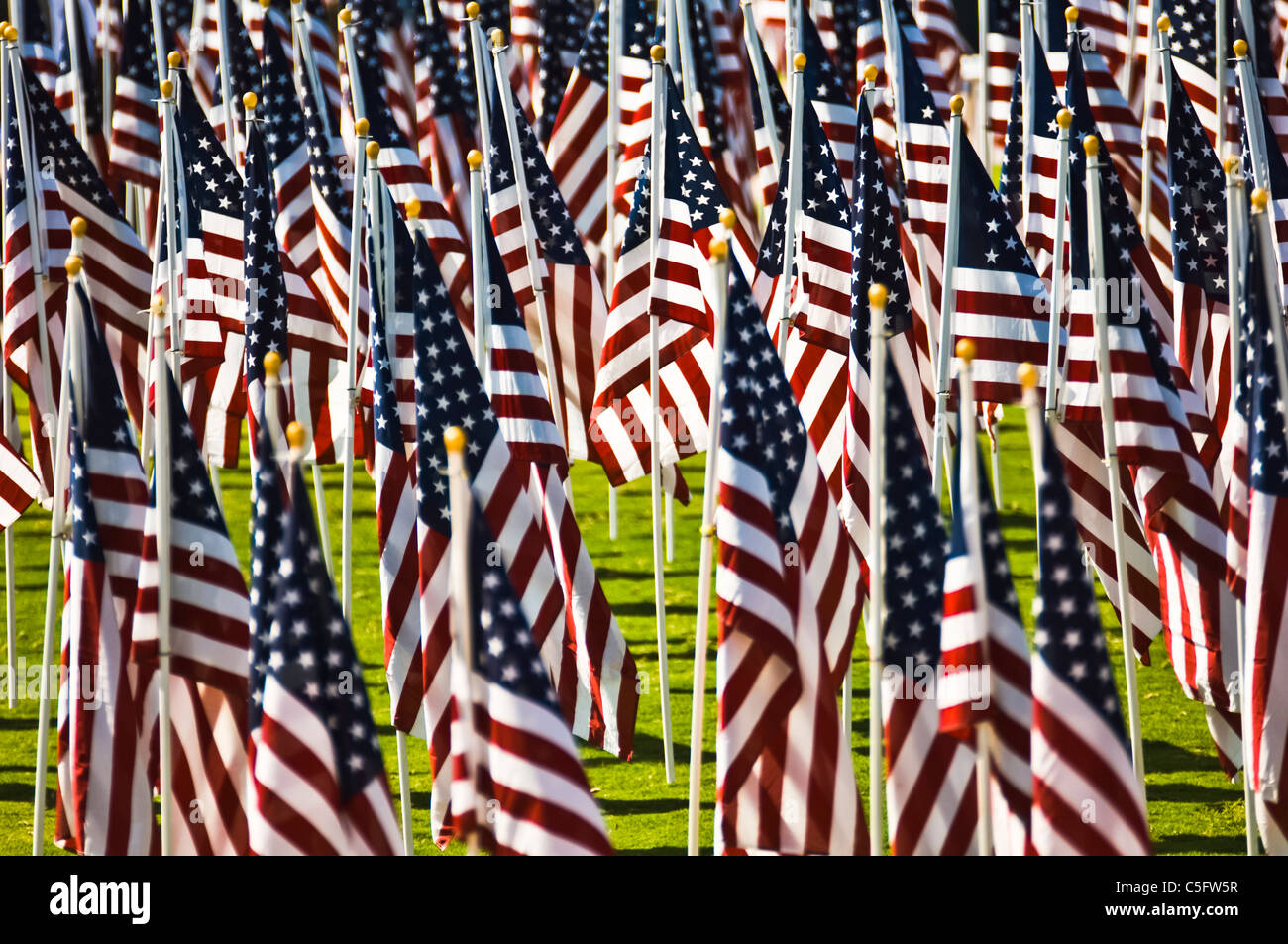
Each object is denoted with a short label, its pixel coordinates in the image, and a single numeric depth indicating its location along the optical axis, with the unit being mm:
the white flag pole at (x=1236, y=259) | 10453
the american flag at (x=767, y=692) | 8703
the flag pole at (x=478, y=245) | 12055
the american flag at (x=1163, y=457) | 11039
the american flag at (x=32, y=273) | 13438
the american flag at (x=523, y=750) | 7910
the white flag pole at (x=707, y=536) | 9016
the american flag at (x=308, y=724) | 8078
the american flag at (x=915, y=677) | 8688
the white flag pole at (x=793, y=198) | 12203
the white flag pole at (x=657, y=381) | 12945
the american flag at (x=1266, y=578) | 9430
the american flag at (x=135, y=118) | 17750
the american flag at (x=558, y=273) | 13984
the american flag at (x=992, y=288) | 11656
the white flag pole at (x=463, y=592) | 7246
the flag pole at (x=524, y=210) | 13664
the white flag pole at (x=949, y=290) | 11625
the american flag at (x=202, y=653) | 9023
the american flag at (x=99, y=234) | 13914
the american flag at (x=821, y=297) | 12219
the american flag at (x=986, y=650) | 8008
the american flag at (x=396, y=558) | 11148
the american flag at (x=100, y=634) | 9312
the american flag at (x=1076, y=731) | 7844
